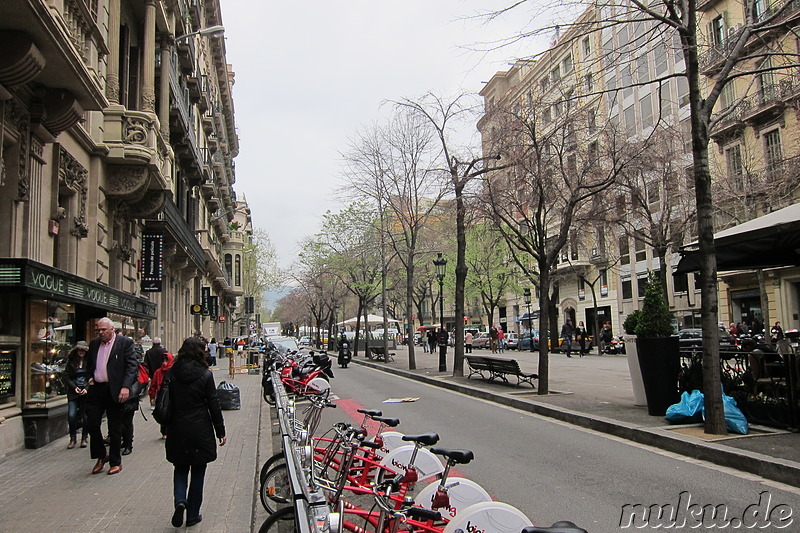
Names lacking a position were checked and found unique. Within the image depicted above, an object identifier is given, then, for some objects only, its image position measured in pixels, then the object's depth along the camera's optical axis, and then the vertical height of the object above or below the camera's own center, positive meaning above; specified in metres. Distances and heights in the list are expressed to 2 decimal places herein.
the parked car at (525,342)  46.65 -1.69
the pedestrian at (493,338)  43.82 -1.24
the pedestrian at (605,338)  38.84 -1.33
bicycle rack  2.62 -0.82
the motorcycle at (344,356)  31.83 -1.61
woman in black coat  5.53 -0.86
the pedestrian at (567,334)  36.66 -0.96
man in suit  7.67 -0.63
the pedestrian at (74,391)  9.65 -0.92
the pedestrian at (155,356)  13.57 -0.58
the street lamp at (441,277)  24.80 +2.01
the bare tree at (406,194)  27.19 +5.93
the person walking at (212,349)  34.16 -1.19
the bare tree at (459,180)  19.84 +4.51
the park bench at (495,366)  16.88 -1.35
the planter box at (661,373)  10.85 -0.99
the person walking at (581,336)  37.92 -1.15
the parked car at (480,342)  54.45 -1.85
